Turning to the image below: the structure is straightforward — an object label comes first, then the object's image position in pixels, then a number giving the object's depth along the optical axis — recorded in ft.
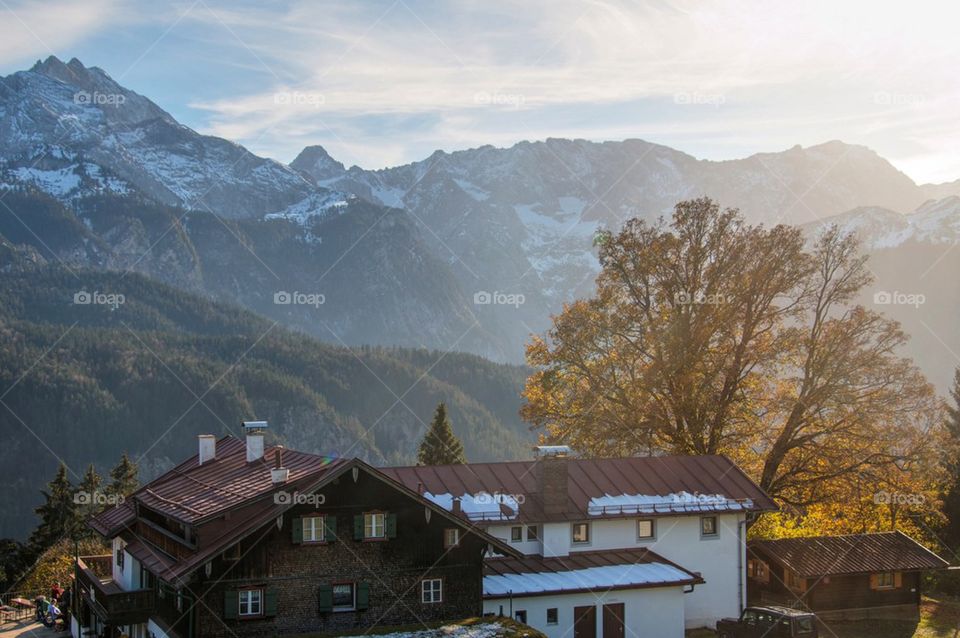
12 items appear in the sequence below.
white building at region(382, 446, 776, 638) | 117.29
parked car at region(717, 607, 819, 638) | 115.96
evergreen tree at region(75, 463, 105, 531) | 287.81
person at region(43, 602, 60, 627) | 149.71
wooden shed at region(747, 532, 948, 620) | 136.77
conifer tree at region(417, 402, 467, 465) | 270.67
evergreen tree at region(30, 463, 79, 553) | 278.26
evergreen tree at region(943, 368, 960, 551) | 201.67
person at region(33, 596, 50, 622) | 151.74
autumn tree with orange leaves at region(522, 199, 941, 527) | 157.38
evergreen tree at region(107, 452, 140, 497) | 307.58
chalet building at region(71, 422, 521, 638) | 102.99
